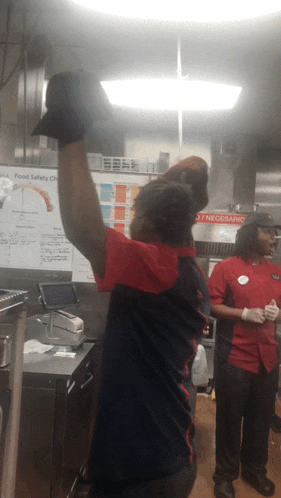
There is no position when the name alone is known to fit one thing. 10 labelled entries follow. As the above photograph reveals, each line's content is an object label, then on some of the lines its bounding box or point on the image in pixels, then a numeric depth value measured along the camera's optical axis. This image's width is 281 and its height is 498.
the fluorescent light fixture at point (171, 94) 2.93
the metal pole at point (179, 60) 2.64
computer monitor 1.98
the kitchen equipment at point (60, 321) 2.01
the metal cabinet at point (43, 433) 1.61
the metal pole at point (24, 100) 2.60
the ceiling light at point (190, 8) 1.77
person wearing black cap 2.19
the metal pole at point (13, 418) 1.22
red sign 2.62
